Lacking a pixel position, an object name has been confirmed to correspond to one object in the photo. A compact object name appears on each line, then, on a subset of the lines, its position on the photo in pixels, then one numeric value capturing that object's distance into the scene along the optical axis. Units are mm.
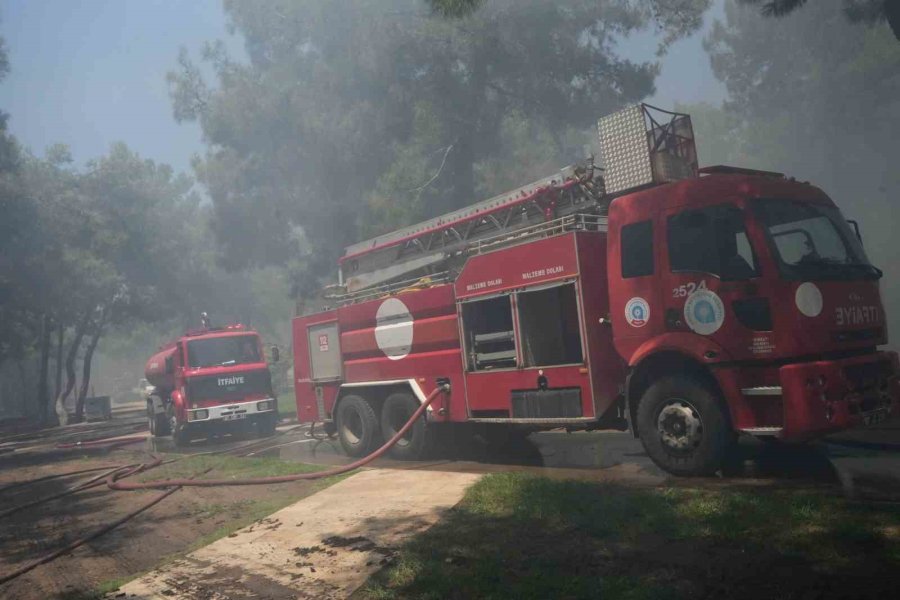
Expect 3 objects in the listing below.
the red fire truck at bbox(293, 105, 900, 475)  6887
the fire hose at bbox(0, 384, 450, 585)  9711
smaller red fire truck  17141
